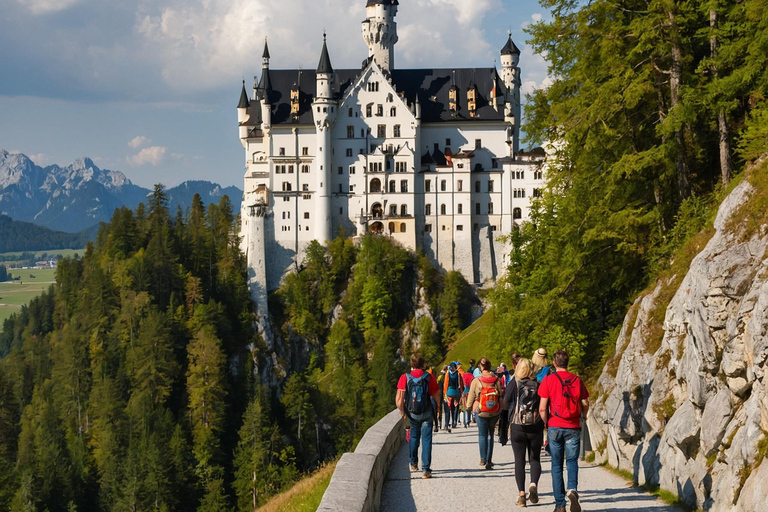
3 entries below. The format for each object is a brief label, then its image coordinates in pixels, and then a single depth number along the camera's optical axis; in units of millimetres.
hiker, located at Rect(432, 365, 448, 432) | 29427
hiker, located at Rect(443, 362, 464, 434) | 29125
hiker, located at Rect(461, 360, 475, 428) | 28250
